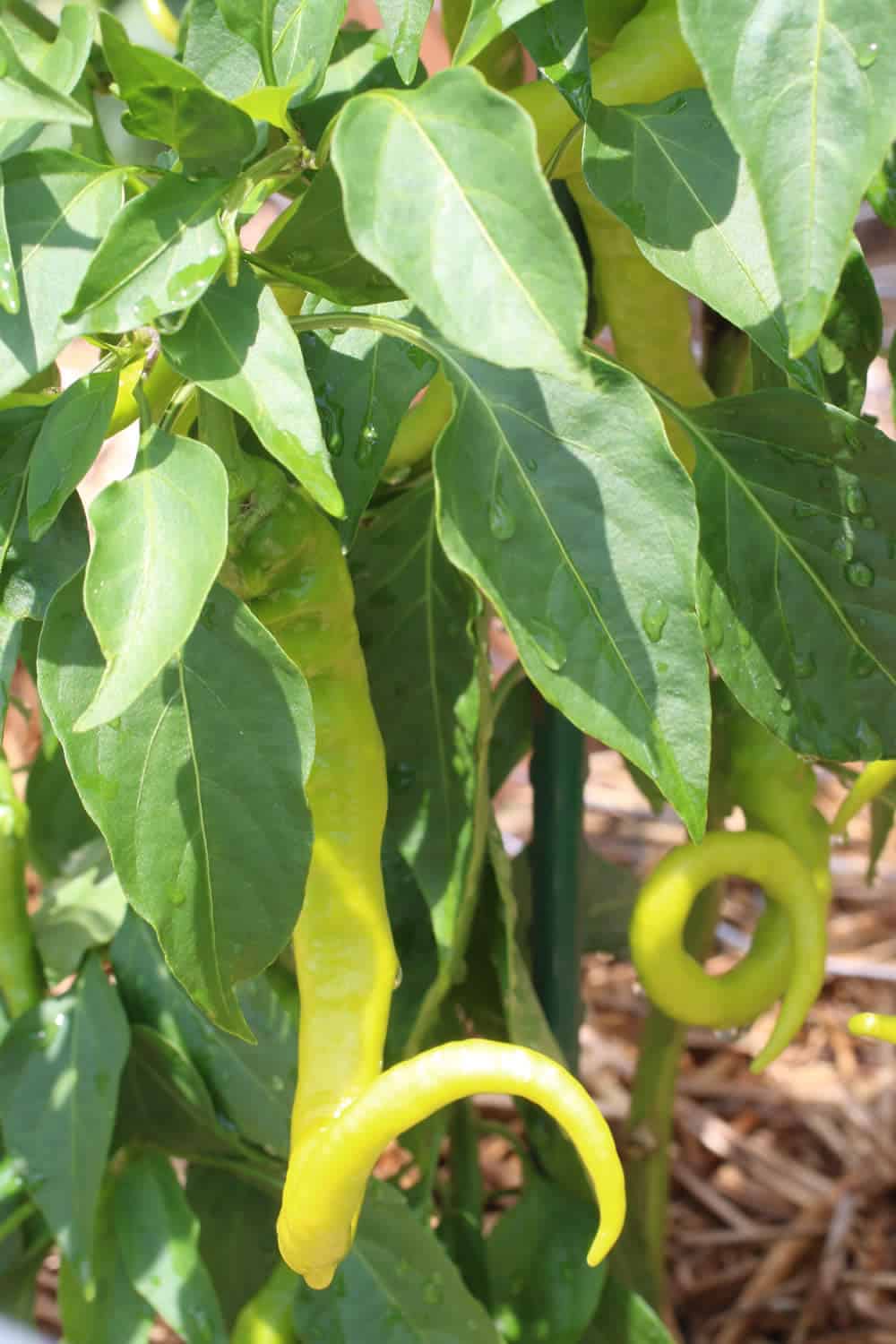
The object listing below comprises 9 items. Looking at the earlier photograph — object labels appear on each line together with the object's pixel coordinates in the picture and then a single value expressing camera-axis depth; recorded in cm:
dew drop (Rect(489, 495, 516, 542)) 75
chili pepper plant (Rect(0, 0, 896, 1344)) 70
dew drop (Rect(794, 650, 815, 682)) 78
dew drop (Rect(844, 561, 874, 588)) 79
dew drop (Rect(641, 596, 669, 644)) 74
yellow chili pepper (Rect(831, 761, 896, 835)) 88
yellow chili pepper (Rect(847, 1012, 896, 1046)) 82
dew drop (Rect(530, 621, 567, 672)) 74
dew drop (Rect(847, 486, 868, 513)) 79
